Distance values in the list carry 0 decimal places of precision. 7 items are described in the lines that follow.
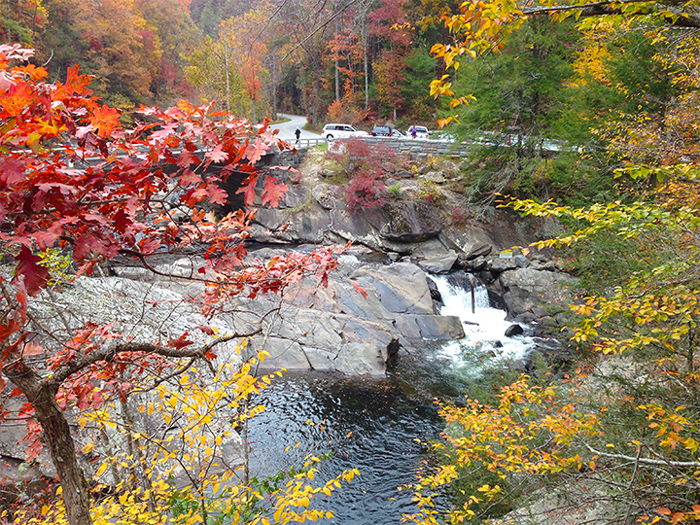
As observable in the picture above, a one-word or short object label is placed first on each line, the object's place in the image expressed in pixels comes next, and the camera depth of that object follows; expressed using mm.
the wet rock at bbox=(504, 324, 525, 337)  14219
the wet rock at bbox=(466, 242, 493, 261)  20234
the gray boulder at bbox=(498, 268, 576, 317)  15734
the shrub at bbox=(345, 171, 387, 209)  21828
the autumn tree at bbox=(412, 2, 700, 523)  2920
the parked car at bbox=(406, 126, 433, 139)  31578
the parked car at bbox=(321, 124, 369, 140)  31484
